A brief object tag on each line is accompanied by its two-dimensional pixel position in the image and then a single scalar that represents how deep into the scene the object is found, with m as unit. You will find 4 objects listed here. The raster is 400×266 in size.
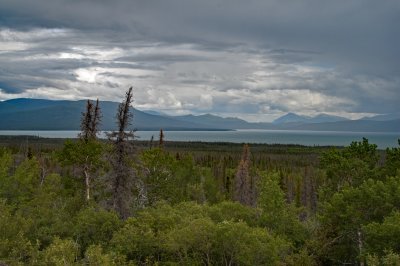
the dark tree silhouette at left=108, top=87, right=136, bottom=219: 42.66
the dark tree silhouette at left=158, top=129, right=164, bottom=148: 64.49
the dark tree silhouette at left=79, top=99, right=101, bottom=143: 50.25
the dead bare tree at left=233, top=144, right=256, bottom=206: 79.00
